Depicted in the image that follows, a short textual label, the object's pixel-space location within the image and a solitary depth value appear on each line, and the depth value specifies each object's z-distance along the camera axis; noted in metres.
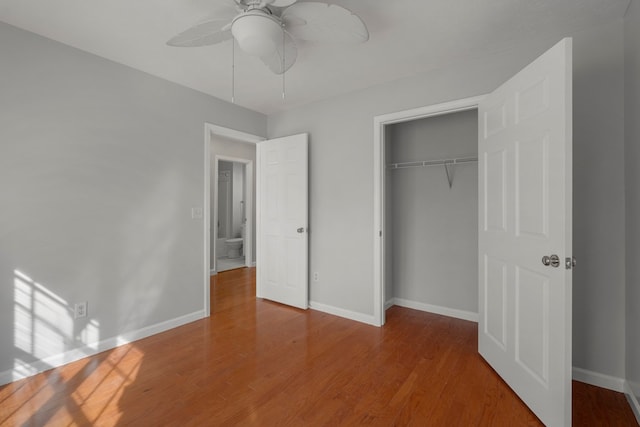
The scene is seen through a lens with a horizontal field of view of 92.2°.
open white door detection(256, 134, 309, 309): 3.70
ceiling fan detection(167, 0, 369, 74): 1.64
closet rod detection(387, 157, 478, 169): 3.28
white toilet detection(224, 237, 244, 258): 7.03
